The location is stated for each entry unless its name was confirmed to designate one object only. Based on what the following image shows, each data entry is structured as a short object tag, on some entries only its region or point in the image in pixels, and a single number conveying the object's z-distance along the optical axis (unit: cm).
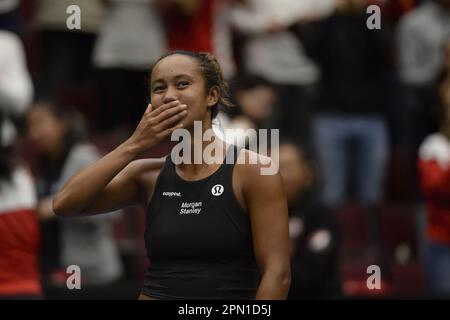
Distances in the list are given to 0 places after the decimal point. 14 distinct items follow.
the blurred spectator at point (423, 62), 1756
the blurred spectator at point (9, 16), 1763
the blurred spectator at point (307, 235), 1191
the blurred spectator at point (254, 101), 1623
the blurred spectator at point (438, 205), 1416
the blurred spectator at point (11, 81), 1407
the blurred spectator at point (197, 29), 1712
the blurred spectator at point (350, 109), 1672
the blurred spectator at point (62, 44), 1745
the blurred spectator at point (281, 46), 1739
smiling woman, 767
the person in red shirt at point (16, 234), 1045
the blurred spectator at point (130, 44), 1706
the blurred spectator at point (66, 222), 1471
